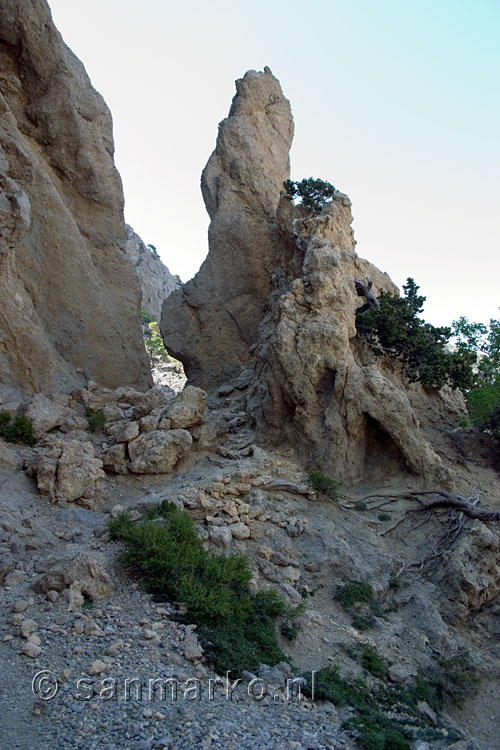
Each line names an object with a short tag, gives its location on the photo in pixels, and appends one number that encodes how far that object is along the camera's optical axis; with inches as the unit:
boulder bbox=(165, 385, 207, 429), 666.8
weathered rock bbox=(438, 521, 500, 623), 540.1
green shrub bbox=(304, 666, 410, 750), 321.4
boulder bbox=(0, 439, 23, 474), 546.0
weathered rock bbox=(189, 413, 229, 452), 681.0
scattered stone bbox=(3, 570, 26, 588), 400.0
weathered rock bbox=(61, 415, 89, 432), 642.8
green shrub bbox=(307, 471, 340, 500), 636.7
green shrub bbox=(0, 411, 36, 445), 587.2
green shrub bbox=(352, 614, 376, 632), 482.9
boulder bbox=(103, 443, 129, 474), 611.8
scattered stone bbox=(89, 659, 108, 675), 319.6
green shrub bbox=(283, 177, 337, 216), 965.2
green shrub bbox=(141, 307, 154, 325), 2391.1
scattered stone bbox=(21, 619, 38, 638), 342.6
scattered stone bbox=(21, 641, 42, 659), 326.3
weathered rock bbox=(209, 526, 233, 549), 505.7
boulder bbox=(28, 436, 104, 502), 535.8
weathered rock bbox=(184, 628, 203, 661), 355.9
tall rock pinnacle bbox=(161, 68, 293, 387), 1067.9
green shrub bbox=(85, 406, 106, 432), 675.4
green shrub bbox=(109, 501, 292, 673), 383.9
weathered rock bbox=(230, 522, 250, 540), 526.9
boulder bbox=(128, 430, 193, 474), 613.3
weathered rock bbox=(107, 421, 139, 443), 631.2
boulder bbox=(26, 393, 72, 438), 608.1
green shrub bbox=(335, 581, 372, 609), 505.4
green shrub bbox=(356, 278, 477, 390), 823.1
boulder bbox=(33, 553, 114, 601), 393.7
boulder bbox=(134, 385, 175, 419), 697.0
